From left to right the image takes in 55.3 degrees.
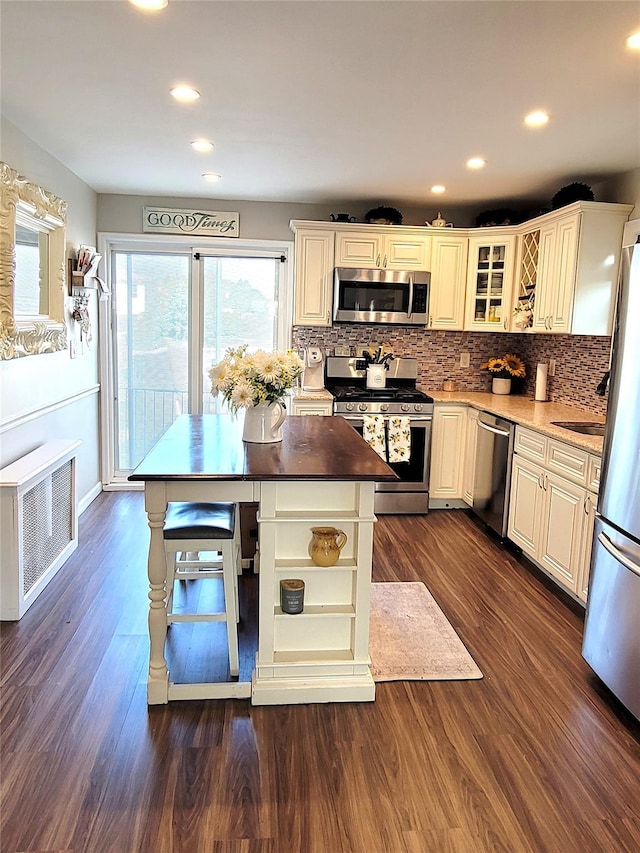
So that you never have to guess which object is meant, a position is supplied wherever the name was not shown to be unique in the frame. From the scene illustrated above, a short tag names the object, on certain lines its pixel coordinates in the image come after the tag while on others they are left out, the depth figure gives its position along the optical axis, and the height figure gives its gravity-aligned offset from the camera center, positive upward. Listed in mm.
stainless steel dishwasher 4172 -847
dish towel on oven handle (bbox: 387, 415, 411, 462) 4746 -690
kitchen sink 3748 -439
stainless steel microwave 4906 +416
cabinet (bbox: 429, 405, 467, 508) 4918 -819
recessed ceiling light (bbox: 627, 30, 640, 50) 2131 +1108
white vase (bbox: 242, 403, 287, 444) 2779 -356
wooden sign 5102 +991
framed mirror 3107 +391
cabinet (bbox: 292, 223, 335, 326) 4922 +559
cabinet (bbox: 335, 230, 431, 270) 4938 +800
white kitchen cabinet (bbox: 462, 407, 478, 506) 4824 -819
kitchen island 2314 -861
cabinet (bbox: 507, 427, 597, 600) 3180 -859
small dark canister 2434 -999
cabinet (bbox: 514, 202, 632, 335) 3861 +579
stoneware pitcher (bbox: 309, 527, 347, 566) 2400 -781
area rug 2684 -1390
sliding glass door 5250 +142
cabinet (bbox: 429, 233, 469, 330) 5031 +575
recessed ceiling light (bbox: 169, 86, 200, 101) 2708 +1107
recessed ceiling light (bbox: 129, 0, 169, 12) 1968 +1079
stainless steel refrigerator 2322 -667
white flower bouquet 2641 -145
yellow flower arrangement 5285 -126
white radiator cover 2973 -995
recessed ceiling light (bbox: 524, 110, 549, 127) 2869 +1119
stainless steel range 4762 -581
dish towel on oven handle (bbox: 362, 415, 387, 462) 4709 -646
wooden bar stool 2453 -790
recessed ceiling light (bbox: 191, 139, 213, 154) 3494 +1133
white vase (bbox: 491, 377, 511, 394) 5309 -291
